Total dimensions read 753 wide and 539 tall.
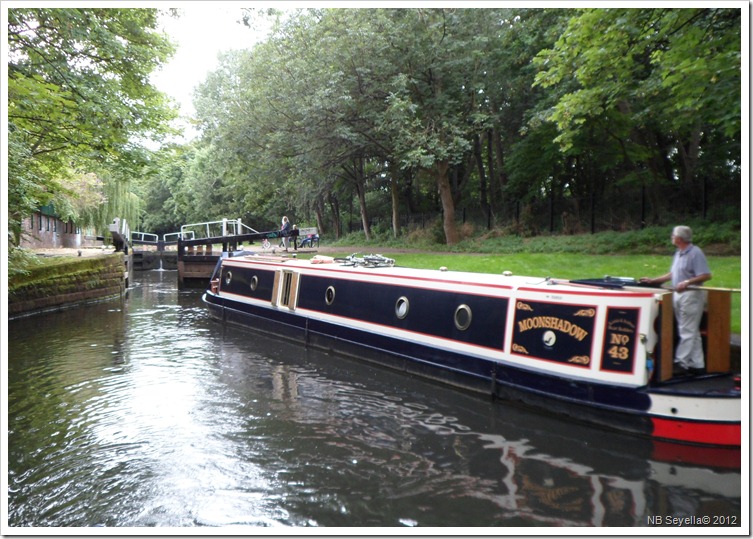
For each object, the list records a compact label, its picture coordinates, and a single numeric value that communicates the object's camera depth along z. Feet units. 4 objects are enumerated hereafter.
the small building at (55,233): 105.91
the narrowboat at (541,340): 19.31
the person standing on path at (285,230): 64.18
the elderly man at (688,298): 19.26
